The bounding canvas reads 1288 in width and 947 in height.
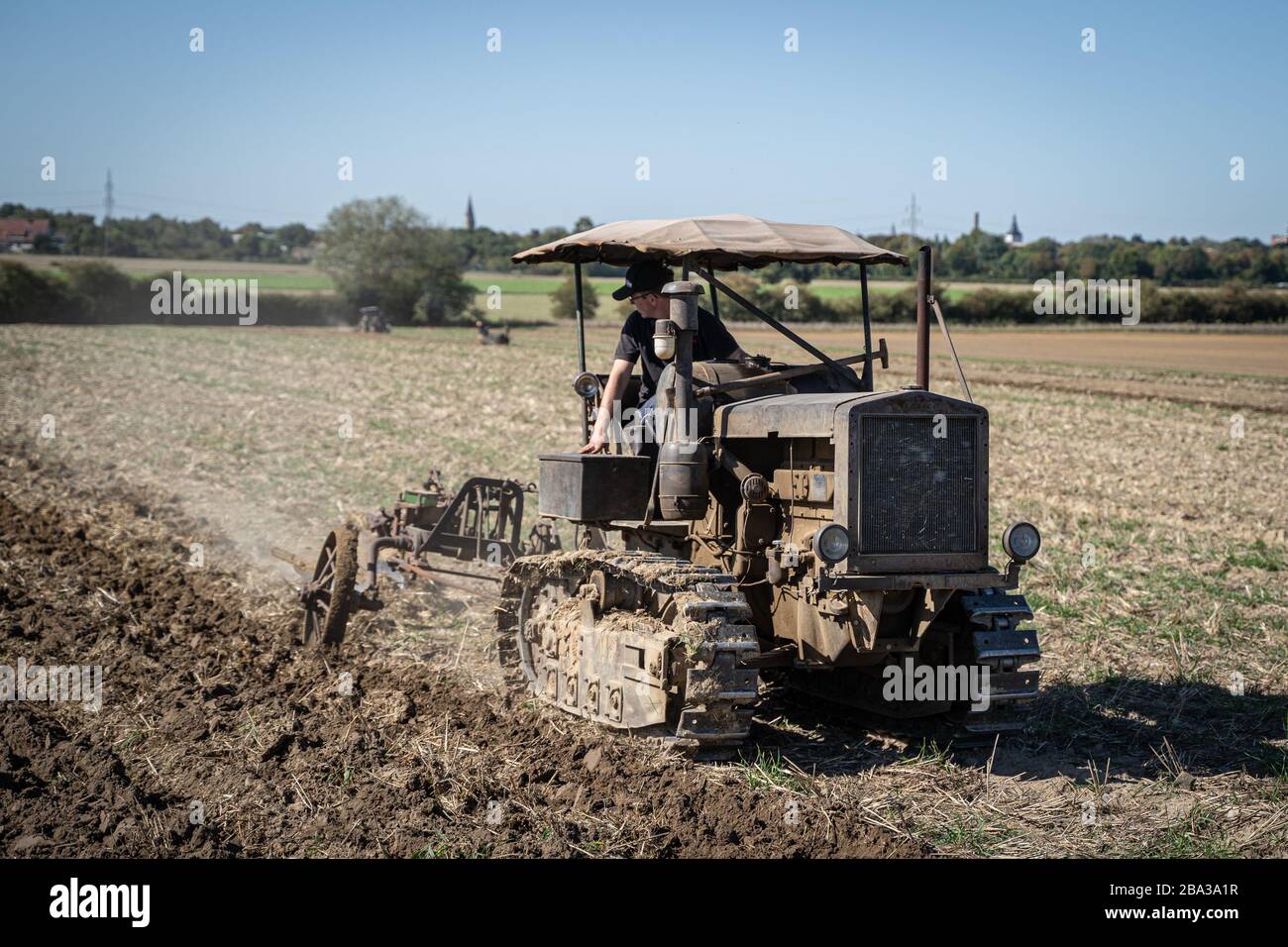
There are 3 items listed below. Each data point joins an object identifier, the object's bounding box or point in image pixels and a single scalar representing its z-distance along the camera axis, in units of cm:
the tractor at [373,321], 5303
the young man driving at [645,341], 760
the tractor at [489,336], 4339
